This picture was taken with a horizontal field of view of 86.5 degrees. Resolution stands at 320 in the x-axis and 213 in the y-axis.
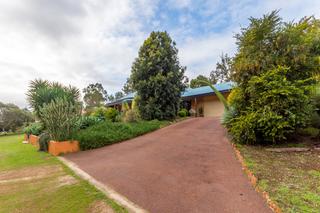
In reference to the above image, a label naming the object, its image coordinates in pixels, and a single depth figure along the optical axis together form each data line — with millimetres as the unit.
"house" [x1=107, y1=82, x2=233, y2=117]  18703
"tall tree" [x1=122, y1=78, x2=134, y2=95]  43441
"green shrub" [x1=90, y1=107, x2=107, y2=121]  15077
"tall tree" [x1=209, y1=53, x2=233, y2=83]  36150
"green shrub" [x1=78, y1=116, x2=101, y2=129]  10348
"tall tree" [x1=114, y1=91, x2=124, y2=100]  50922
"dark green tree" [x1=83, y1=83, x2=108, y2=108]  41350
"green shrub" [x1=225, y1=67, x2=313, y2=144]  6117
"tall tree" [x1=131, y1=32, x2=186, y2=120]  13470
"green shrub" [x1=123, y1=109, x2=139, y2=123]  13445
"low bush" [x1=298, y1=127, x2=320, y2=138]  6939
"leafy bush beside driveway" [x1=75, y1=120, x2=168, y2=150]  8461
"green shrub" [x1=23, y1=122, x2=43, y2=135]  11930
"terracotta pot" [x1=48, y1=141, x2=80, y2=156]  7852
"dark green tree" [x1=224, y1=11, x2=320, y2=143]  6195
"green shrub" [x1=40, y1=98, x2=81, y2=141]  7941
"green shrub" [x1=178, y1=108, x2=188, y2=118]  17141
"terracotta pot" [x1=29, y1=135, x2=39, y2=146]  10661
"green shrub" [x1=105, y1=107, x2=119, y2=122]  14492
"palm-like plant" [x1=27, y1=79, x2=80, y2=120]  10570
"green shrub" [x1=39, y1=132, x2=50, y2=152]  8699
